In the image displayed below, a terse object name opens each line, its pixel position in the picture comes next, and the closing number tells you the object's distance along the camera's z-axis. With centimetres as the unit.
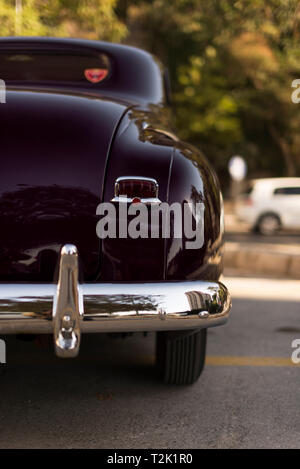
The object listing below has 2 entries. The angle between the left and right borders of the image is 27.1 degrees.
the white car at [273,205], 1772
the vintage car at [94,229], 232
